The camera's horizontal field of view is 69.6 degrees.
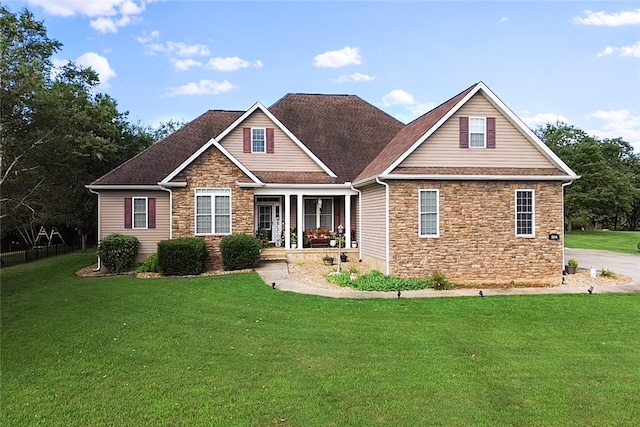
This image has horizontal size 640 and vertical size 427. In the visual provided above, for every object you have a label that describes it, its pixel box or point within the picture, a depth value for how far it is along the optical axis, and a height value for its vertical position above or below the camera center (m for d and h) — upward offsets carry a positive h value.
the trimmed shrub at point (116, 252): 17.59 -1.63
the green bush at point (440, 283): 13.68 -2.23
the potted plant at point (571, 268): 16.28 -2.12
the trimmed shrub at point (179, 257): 15.91 -1.64
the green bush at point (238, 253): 16.52 -1.56
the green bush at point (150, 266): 16.86 -2.06
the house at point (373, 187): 15.02 +0.81
